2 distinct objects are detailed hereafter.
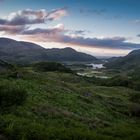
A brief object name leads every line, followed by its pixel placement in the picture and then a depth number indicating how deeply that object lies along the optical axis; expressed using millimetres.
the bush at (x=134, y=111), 30098
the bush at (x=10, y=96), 17548
